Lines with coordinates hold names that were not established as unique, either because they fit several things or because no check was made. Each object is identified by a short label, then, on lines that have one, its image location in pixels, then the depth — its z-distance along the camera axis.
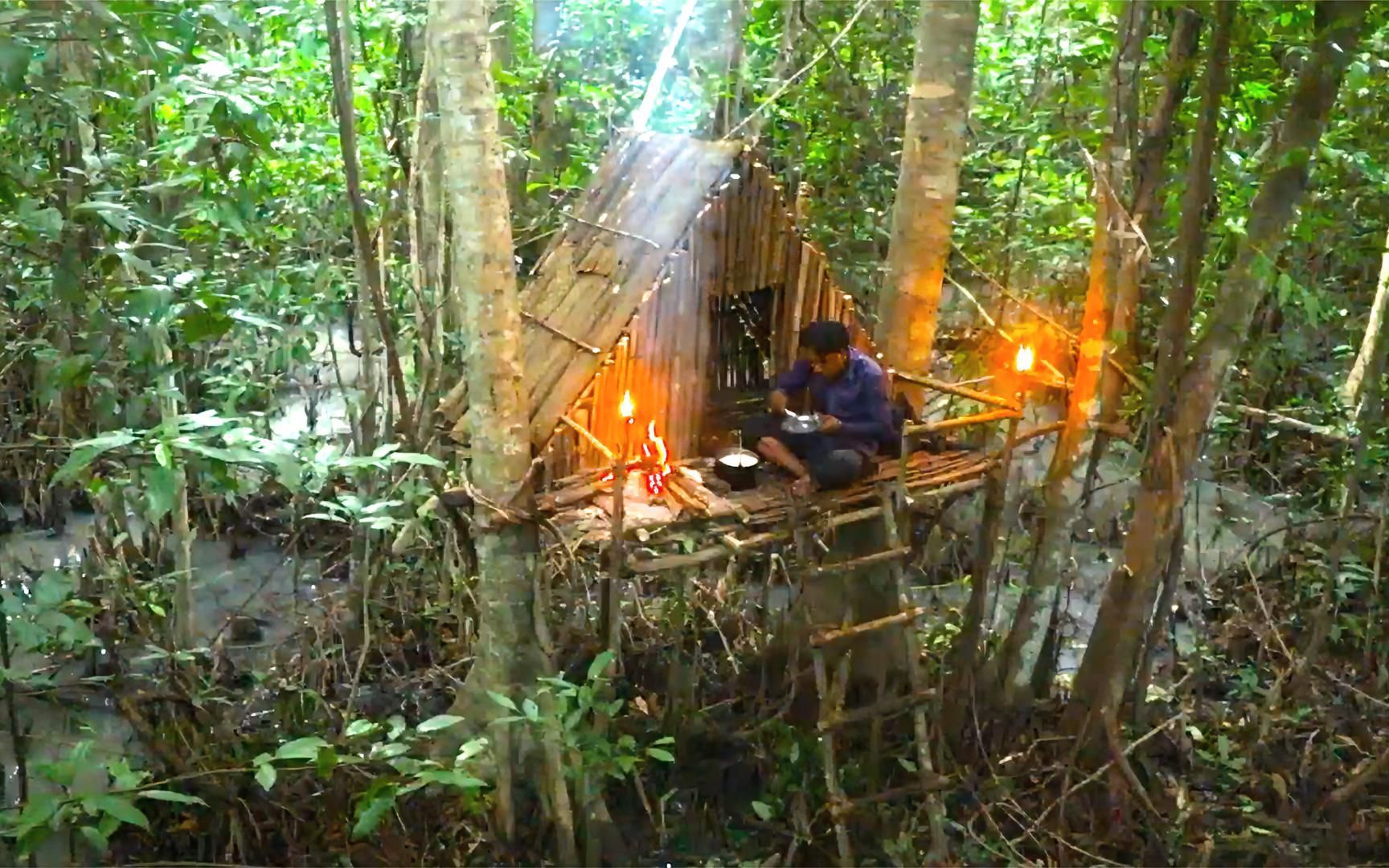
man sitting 4.38
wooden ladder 4.09
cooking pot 4.35
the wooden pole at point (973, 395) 4.68
